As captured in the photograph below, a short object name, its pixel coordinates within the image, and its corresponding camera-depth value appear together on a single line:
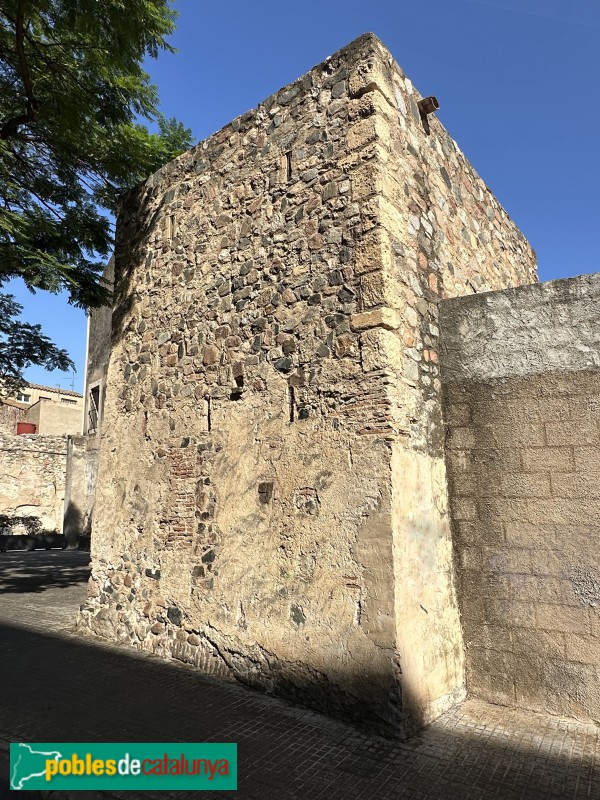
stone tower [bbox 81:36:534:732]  3.46
